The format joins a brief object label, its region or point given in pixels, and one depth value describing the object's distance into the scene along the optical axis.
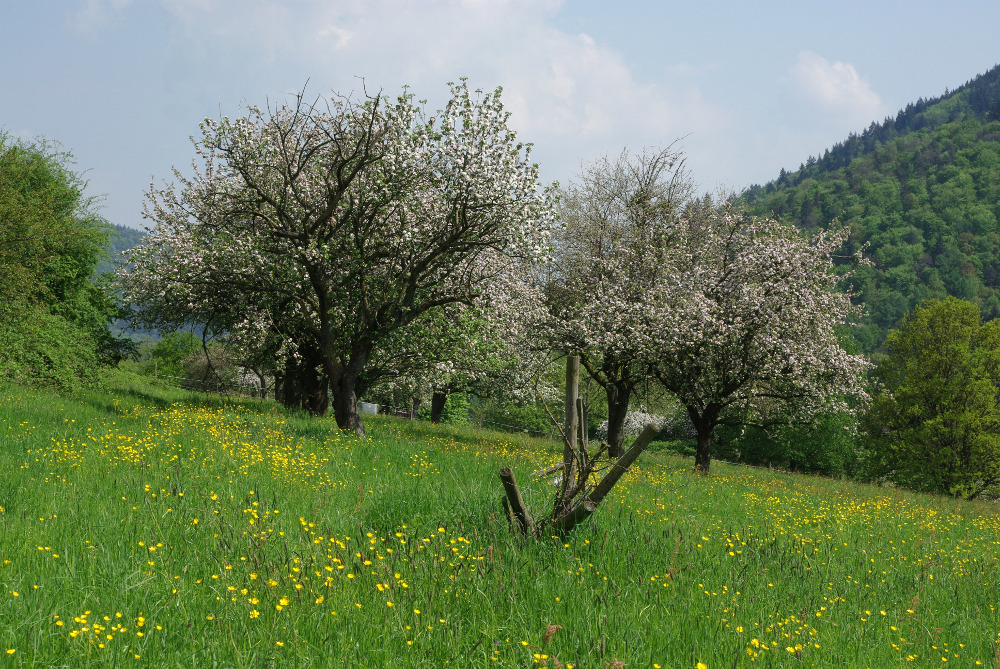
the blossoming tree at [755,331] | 21.09
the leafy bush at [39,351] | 19.48
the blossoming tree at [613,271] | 22.56
